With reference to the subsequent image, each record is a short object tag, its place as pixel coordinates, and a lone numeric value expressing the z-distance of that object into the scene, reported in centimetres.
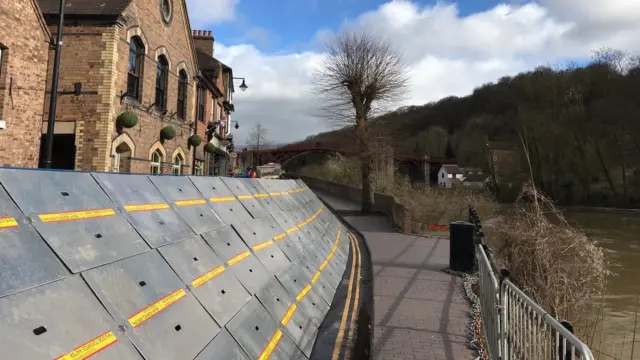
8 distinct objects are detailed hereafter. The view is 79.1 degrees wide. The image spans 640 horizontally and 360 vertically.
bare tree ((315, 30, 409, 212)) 2525
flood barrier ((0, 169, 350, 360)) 276
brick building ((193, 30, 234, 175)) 2336
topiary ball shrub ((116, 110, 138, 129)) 1255
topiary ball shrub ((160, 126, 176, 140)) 1568
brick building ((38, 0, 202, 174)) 1227
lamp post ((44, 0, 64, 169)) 908
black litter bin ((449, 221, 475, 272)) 995
